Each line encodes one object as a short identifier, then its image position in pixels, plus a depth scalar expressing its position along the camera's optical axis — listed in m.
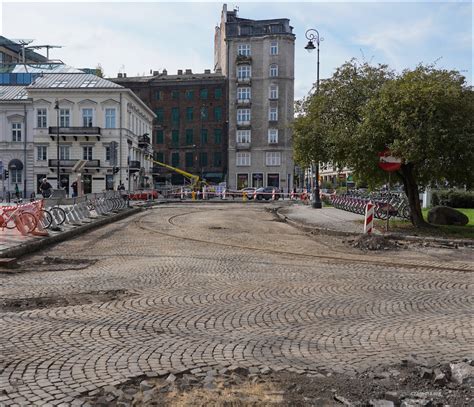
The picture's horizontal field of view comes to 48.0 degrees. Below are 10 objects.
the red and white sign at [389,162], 17.17
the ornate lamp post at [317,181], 32.25
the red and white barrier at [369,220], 16.89
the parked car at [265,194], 57.72
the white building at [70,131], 62.31
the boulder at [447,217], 21.16
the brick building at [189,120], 81.44
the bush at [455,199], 34.59
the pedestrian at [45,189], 30.97
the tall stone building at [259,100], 75.69
